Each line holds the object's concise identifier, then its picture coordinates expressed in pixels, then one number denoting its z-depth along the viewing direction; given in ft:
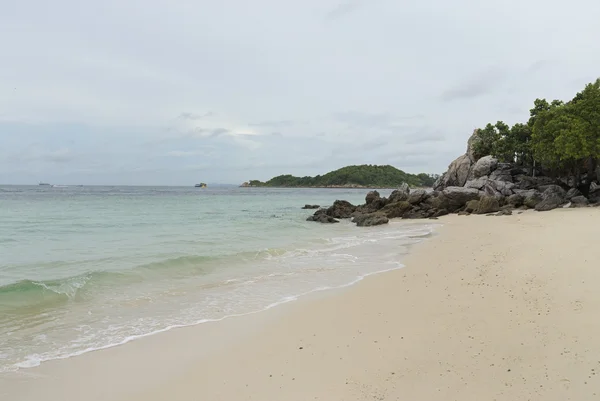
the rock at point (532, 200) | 92.98
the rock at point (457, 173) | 148.65
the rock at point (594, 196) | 89.05
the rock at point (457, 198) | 104.17
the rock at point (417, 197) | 107.14
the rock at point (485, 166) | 127.65
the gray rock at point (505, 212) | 83.64
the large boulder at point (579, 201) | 86.06
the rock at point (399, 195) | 113.60
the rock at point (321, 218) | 98.66
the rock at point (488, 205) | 92.68
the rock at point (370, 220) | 86.69
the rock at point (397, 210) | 102.74
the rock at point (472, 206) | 95.65
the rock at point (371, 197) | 119.67
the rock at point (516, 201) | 97.51
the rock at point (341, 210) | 111.14
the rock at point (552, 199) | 85.51
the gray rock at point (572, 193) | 94.03
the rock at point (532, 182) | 112.68
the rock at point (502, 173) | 118.80
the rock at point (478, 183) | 115.44
